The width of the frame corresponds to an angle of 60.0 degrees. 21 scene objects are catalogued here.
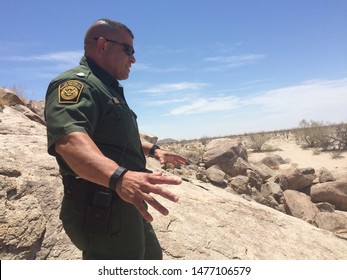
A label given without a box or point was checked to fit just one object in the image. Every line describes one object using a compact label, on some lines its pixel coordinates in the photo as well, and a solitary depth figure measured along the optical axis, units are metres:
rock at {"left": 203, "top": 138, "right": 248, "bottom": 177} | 10.05
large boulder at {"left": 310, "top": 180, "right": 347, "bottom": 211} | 7.89
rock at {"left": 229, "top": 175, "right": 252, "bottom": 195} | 8.15
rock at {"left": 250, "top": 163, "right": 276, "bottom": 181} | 10.29
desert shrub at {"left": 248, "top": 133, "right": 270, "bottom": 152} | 24.47
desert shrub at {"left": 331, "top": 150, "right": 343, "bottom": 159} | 17.69
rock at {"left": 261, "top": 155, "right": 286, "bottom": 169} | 15.66
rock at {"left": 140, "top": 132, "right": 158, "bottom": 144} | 11.38
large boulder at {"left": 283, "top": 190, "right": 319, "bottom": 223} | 6.72
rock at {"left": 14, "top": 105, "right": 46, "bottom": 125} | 7.01
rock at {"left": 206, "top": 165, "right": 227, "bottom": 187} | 8.50
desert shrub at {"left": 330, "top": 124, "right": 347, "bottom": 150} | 20.38
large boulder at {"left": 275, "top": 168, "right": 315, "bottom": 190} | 9.01
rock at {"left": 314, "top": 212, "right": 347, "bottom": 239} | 5.79
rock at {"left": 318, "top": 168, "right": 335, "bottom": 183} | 9.16
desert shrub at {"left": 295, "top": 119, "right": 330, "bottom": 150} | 21.70
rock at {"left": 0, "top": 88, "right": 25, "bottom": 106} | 7.29
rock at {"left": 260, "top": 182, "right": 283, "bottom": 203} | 8.34
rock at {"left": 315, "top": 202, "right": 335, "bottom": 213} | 7.45
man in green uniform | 1.43
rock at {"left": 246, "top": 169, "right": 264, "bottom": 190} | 9.14
